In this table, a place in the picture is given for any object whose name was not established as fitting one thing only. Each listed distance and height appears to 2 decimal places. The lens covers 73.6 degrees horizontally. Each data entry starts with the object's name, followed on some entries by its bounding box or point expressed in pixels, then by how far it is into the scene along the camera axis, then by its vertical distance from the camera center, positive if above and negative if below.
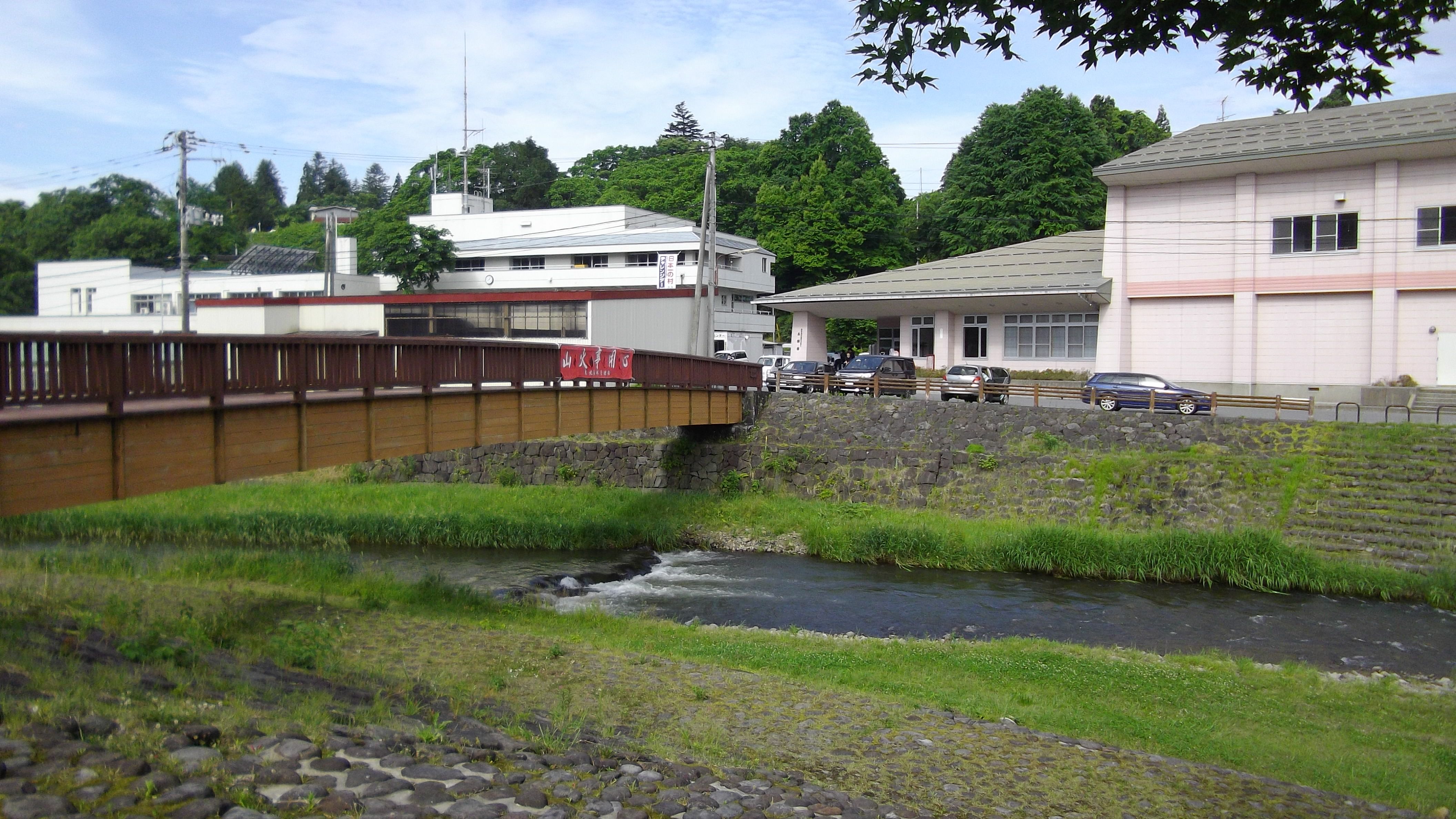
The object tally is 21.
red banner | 23.69 +0.27
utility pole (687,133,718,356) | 38.38 +4.87
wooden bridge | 11.80 -0.54
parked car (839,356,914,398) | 38.75 +0.25
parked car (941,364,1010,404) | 36.47 -0.15
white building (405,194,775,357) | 65.75 +8.02
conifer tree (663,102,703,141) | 117.38 +30.11
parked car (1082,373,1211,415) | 33.12 -0.60
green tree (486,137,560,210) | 108.00 +22.52
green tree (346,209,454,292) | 64.19 +8.08
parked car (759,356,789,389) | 45.66 +0.54
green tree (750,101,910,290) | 71.69 +12.52
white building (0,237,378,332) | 54.12 +5.13
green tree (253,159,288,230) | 144.38 +28.64
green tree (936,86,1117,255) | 62.41 +13.27
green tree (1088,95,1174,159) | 75.75 +19.96
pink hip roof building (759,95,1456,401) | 37.06 +4.66
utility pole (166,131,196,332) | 40.12 +7.56
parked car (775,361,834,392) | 40.25 -0.07
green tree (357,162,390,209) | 142.38 +33.61
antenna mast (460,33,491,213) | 83.75 +18.38
